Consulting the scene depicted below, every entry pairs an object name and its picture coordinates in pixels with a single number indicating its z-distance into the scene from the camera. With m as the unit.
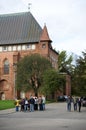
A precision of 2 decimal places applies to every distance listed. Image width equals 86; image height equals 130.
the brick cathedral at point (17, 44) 42.60
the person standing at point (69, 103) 20.01
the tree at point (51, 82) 36.98
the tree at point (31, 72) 37.94
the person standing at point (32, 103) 19.70
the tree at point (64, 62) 57.72
